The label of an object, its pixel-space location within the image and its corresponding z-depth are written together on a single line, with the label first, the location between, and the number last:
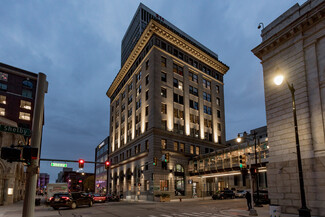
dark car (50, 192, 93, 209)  26.19
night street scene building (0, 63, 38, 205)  73.31
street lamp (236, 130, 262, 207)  28.67
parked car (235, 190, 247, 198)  53.50
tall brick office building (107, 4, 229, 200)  51.38
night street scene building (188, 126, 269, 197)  35.93
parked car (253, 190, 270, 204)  35.33
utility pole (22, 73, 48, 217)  7.04
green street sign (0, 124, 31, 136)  8.80
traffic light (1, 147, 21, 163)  8.04
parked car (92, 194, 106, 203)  39.44
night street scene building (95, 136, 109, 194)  94.62
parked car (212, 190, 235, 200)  46.09
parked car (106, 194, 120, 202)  45.97
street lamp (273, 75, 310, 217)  14.01
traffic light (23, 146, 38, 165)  7.71
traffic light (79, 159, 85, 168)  31.80
